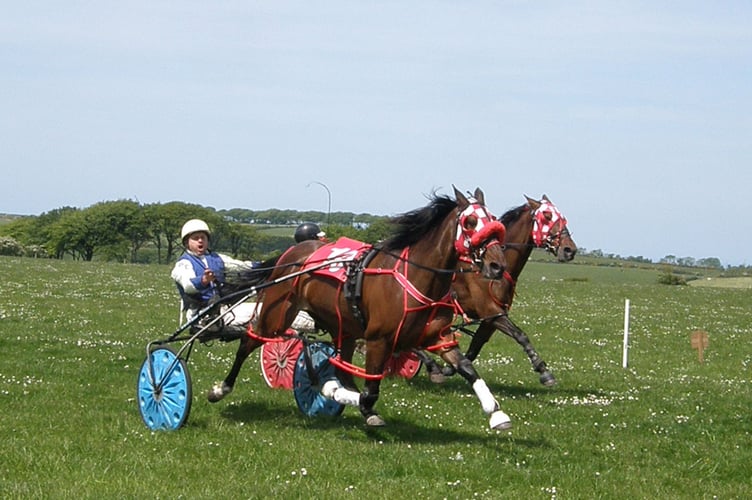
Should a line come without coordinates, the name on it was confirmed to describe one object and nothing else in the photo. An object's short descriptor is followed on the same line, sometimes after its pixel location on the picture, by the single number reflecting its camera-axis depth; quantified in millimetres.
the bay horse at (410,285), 9086
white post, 17203
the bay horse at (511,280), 12531
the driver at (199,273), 11016
